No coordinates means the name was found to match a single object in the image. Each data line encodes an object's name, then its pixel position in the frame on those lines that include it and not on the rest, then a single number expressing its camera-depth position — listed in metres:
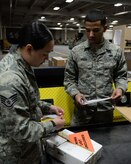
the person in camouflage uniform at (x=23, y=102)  0.79
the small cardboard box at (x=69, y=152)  1.04
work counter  1.17
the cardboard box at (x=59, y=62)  3.49
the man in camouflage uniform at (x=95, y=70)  1.57
